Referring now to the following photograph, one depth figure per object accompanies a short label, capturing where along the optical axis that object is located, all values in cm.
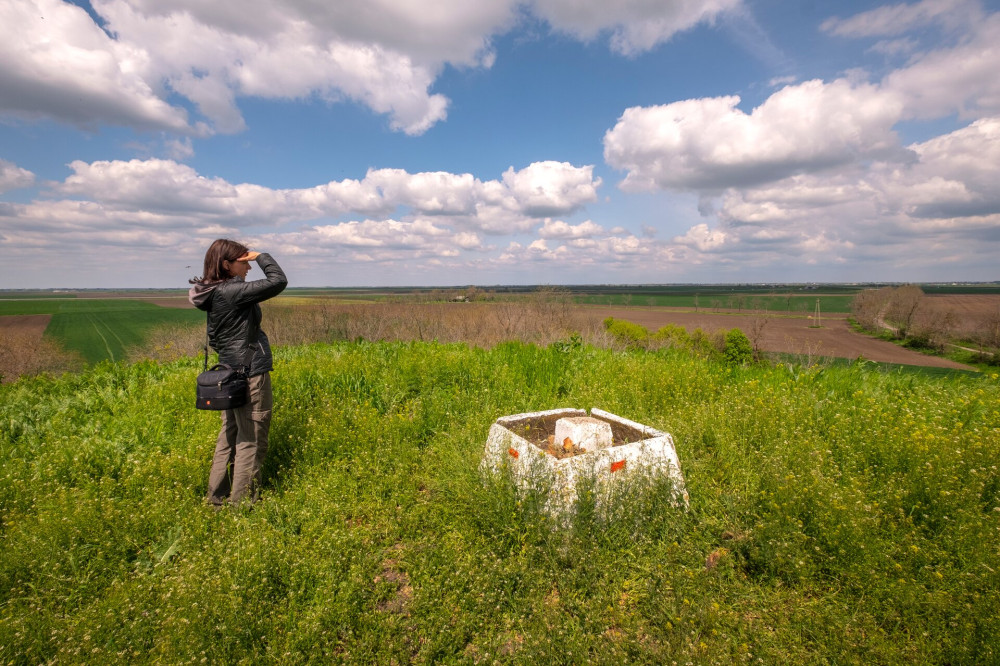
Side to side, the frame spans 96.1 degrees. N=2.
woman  368
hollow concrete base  343
